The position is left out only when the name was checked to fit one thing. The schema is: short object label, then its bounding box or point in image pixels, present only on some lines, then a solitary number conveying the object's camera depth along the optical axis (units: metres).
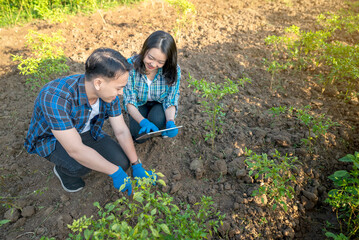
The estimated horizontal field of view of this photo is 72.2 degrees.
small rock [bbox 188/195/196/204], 2.23
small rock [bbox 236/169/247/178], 2.38
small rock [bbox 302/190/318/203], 2.27
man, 1.86
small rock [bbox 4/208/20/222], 2.12
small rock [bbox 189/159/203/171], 2.49
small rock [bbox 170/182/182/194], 2.30
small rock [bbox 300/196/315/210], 2.28
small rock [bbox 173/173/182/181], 2.43
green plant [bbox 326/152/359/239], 1.87
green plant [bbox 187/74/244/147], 2.28
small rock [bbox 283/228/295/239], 2.05
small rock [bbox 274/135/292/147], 2.68
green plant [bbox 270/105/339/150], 2.47
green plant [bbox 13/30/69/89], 2.97
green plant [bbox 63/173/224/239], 1.14
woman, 2.34
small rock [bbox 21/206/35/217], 2.16
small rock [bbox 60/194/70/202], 2.29
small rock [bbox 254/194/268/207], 2.16
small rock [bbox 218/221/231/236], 2.00
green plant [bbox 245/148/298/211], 1.93
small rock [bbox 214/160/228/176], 2.45
